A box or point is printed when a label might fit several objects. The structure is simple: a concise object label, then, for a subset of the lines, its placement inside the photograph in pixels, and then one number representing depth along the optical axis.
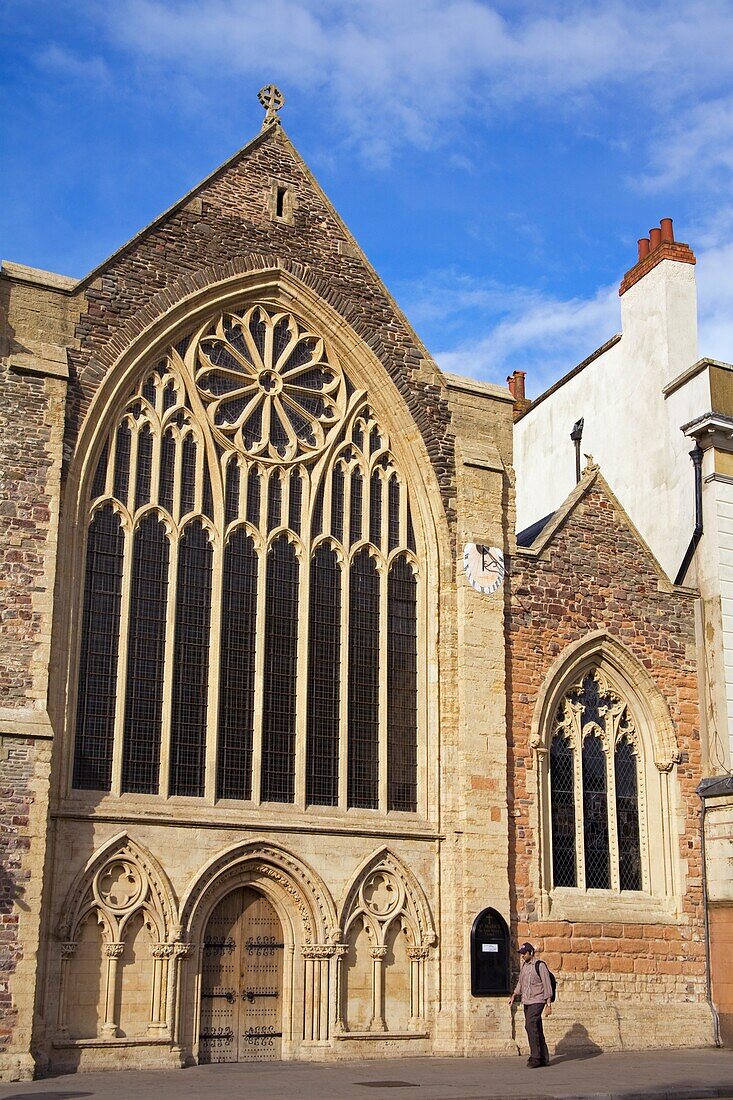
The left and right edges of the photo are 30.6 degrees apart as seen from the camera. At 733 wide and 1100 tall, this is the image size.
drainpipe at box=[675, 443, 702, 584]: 22.64
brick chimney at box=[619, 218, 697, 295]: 26.17
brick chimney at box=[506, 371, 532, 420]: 34.27
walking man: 17.11
